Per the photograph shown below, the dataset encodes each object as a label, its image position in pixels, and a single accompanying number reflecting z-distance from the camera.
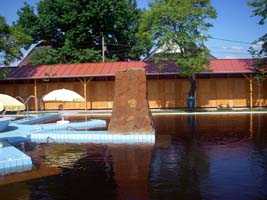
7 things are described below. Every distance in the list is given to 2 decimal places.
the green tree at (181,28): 17.64
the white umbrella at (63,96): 13.74
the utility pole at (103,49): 23.44
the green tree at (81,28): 23.89
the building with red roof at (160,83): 19.30
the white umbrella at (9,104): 8.76
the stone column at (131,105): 9.93
